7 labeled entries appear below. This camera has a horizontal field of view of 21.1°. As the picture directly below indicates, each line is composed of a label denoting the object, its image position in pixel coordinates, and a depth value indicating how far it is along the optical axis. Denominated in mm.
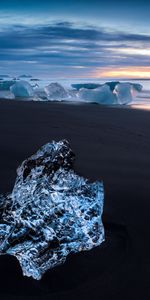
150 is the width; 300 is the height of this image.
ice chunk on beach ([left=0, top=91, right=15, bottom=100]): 12373
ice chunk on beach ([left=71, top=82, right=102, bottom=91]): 15301
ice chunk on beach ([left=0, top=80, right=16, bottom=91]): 14963
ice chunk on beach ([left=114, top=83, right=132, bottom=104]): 12009
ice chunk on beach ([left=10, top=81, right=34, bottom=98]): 12500
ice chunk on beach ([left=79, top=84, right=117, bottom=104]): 11539
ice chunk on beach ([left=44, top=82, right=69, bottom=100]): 13406
